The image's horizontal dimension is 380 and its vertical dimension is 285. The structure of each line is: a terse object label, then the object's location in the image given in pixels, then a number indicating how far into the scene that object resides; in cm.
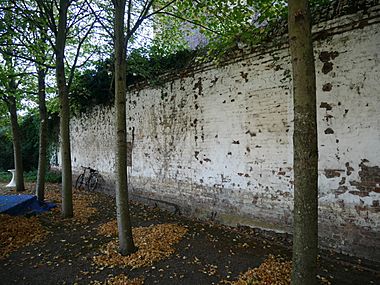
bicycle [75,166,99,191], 1121
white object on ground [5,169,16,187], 1177
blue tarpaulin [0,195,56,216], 626
